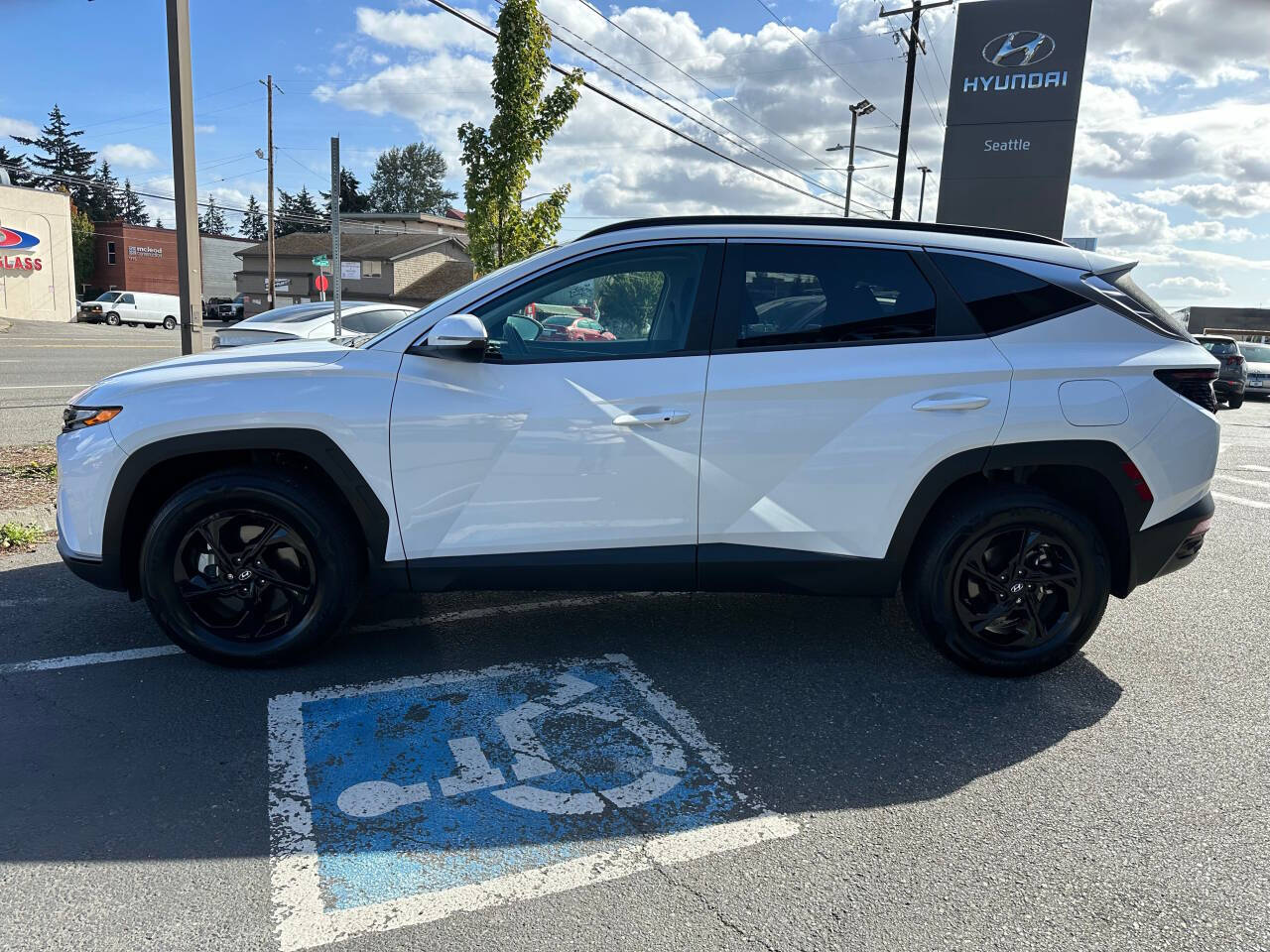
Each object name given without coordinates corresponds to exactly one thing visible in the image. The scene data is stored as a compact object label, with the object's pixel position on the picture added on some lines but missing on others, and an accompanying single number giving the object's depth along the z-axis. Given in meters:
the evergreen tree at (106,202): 91.44
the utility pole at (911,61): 23.58
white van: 48.69
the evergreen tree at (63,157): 91.69
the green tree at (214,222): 116.94
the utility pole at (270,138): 46.87
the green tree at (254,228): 119.44
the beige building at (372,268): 55.53
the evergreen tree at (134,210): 104.06
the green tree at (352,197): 91.03
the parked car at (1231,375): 19.89
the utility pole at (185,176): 7.41
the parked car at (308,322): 10.40
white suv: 3.54
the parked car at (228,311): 57.84
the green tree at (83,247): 64.38
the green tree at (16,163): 72.62
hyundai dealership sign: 28.94
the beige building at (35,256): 43.34
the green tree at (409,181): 98.62
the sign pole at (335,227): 8.49
